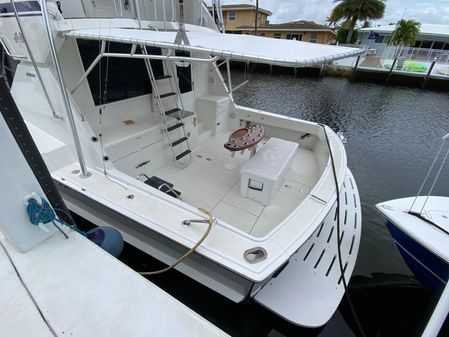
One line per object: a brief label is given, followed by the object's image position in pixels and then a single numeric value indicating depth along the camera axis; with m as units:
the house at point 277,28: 19.72
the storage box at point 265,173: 2.52
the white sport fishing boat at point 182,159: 1.59
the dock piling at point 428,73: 12.20
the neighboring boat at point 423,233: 2.04
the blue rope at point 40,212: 1.13
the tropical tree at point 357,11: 16.62
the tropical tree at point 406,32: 15.03
